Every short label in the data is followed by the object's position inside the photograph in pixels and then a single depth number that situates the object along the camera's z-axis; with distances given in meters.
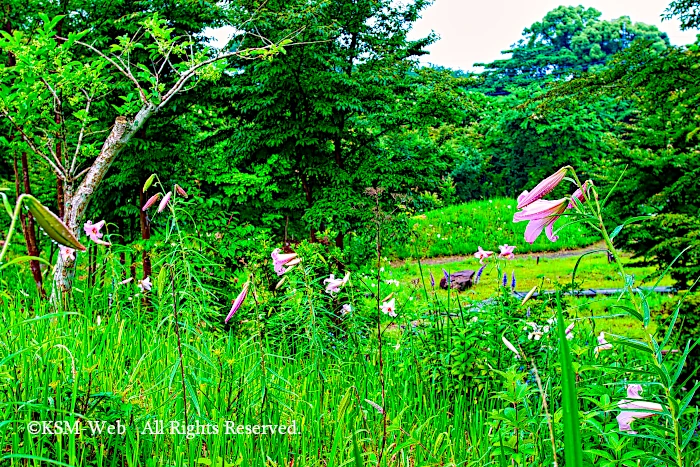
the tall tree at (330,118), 4.11
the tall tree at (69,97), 3.30
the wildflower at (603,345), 2.46
